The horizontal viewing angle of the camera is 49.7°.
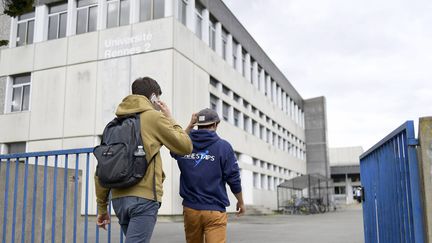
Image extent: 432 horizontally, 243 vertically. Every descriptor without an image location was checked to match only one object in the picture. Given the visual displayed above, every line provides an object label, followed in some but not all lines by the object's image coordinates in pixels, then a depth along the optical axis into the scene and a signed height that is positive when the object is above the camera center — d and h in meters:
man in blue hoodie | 3.86 +0.13
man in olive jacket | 3.09 +0.29
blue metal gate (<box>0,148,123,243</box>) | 5.43 +0.05
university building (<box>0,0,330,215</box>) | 20.88 +6.33
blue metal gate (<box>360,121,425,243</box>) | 3.10 +0.06
